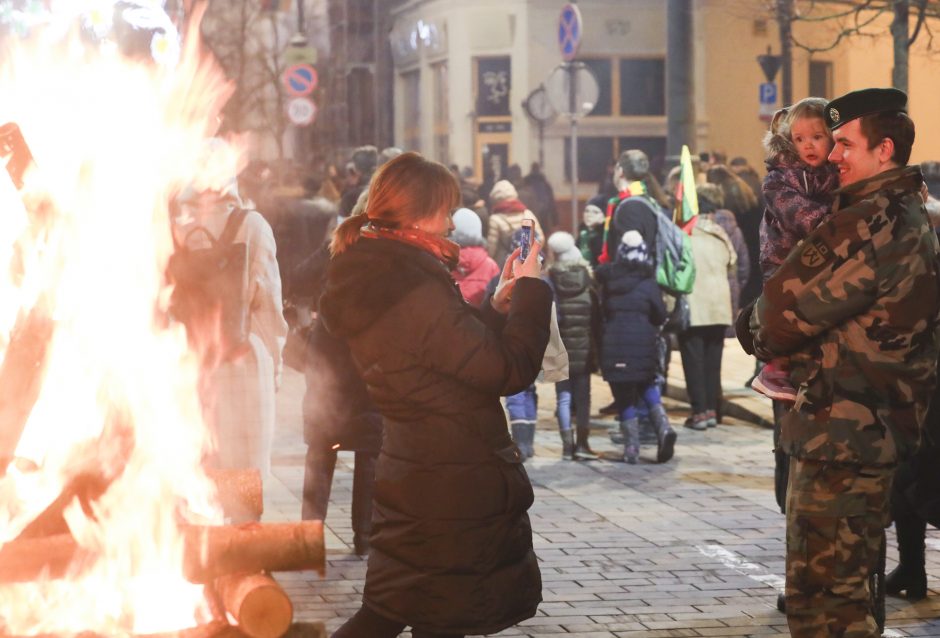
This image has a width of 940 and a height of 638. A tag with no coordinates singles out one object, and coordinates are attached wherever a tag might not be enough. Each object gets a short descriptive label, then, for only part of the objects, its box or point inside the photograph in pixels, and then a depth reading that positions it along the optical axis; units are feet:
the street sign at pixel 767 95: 91.15
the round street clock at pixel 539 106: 89.30
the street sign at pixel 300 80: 97.19
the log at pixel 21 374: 16.10
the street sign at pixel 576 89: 68.95
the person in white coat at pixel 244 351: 24.90
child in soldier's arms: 20.52
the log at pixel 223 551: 14.42
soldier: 16.40
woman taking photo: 15.81
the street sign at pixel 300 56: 98.78
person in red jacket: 37.22
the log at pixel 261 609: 13.97
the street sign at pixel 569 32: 69.67
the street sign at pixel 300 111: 103.96
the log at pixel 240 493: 16.90
